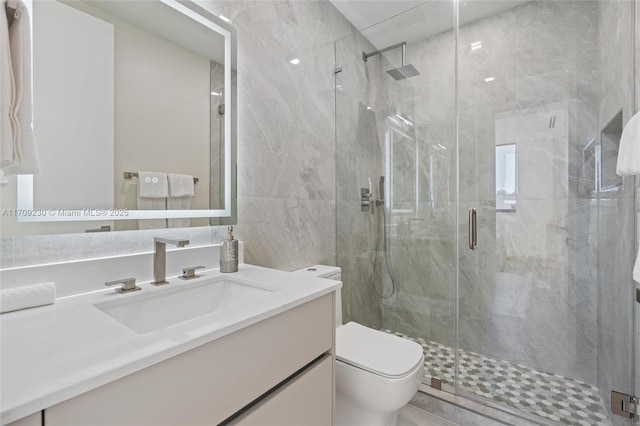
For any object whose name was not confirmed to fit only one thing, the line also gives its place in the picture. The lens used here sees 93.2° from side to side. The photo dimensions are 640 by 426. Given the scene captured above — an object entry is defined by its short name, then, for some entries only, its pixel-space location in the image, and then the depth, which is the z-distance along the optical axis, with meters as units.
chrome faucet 1.04
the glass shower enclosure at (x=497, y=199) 1.67
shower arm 2.22
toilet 1.24
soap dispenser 1.21
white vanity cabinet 0.51
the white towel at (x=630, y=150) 1.03
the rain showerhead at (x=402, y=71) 2.21
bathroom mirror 0.89
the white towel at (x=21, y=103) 0.68
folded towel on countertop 0.74
